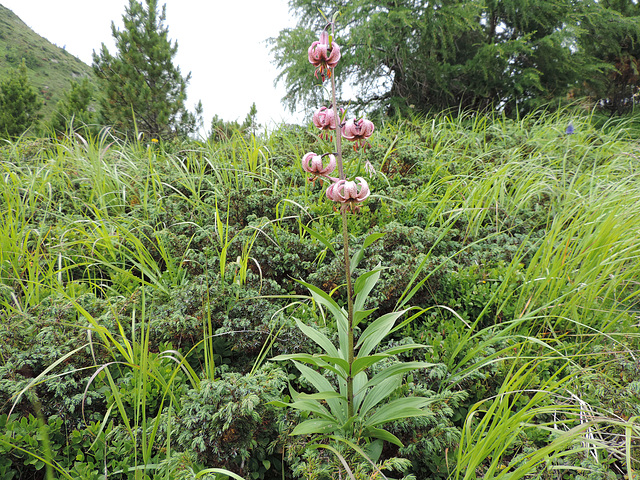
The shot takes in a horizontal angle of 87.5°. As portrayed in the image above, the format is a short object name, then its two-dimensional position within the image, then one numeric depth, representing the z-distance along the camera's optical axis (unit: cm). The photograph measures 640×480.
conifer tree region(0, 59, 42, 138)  981
